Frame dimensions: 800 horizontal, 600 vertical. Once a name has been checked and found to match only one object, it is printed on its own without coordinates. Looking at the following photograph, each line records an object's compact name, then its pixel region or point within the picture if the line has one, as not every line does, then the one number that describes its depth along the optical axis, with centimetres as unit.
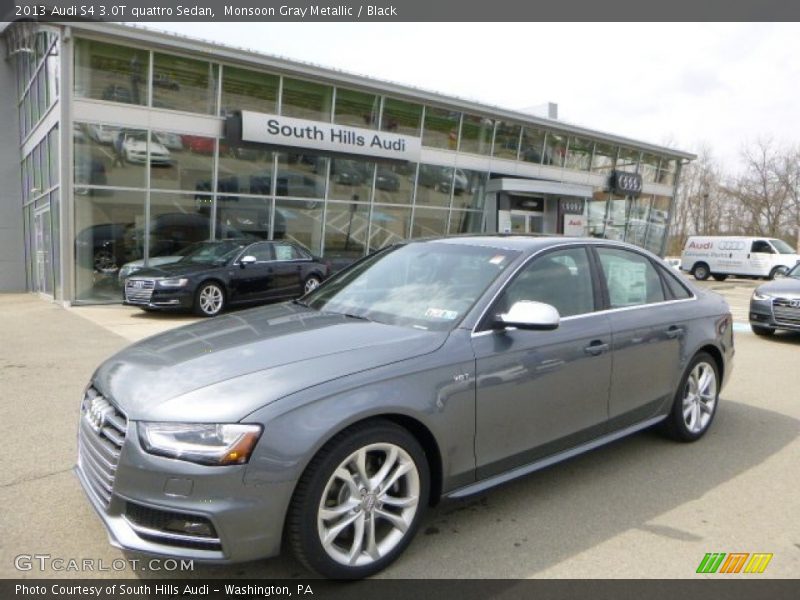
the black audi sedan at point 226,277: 1130
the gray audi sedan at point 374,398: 238
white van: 2595
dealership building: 1399
